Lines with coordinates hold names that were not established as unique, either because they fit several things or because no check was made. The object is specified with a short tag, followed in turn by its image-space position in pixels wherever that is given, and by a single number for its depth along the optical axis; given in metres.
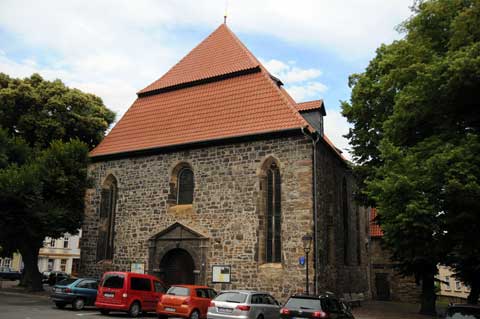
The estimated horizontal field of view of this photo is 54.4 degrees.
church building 19.25
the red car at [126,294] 15.88
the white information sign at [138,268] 21.86
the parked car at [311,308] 11.68
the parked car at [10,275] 39.66
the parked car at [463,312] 11.25
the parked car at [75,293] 17.58
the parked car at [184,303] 14.57
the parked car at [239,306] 13.17
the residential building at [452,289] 54.01
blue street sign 18.27
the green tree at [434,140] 13.83
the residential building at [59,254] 50.78
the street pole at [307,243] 18.00
